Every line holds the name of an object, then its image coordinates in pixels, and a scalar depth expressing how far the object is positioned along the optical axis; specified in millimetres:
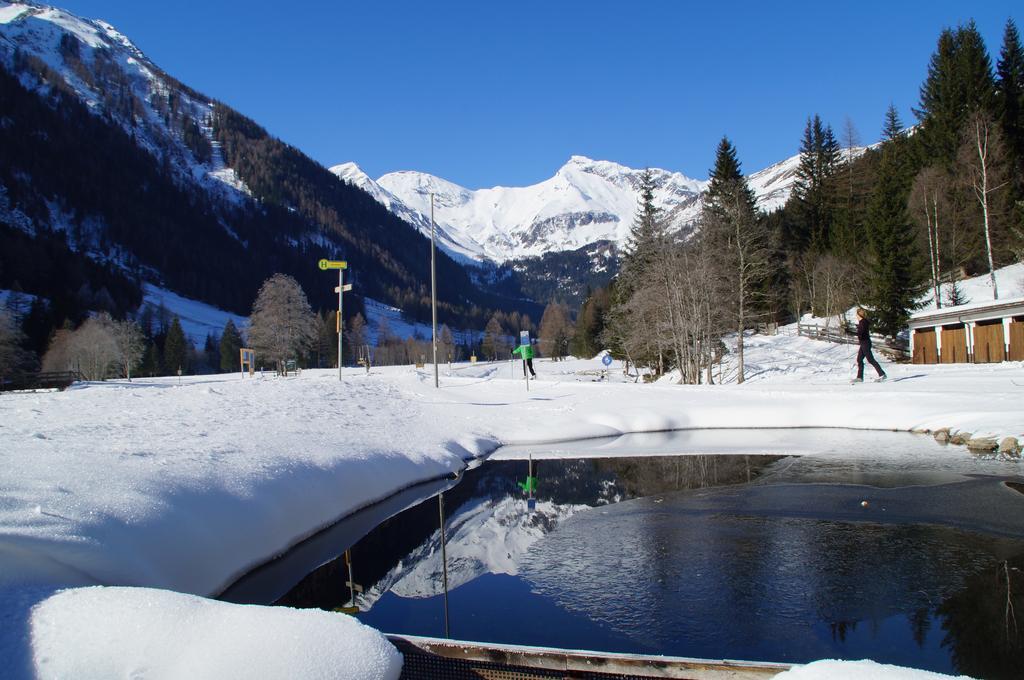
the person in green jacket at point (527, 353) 27344
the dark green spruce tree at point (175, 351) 94812
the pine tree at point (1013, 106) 43281
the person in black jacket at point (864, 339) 21203
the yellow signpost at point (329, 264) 25769
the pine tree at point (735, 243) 34812
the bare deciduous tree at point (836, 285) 49031
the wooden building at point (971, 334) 27266
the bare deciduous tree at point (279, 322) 60875
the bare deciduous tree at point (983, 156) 39506
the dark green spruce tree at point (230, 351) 99500
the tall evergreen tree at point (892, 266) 38906
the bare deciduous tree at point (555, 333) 115675
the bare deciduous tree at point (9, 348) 50697
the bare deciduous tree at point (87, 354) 73500
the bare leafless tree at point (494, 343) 144250
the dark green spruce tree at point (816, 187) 63438
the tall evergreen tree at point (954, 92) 49250
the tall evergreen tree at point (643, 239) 44956
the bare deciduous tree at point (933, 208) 40625
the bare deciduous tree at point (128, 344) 79312
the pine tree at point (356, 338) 126500
